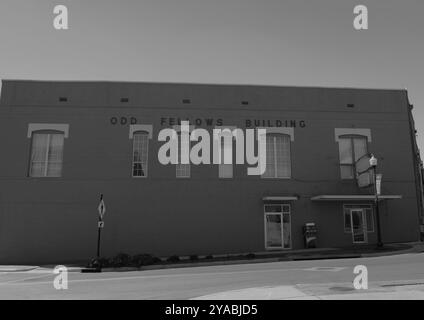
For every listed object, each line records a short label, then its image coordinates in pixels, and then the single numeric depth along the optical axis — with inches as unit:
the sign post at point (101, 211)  775.1
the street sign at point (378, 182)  878.0
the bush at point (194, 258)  810.2
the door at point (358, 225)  953.5
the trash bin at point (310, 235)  911.0
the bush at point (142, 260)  750.5
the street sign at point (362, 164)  931.3
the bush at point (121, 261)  745.0
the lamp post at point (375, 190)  849.2
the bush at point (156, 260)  768.3
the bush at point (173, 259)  788.6
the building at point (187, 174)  911.0
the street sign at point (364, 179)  914.8
